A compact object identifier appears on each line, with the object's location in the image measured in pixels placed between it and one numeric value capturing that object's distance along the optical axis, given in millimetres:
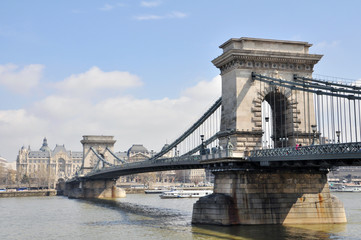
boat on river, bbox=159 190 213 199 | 113650
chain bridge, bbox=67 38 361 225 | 40562
